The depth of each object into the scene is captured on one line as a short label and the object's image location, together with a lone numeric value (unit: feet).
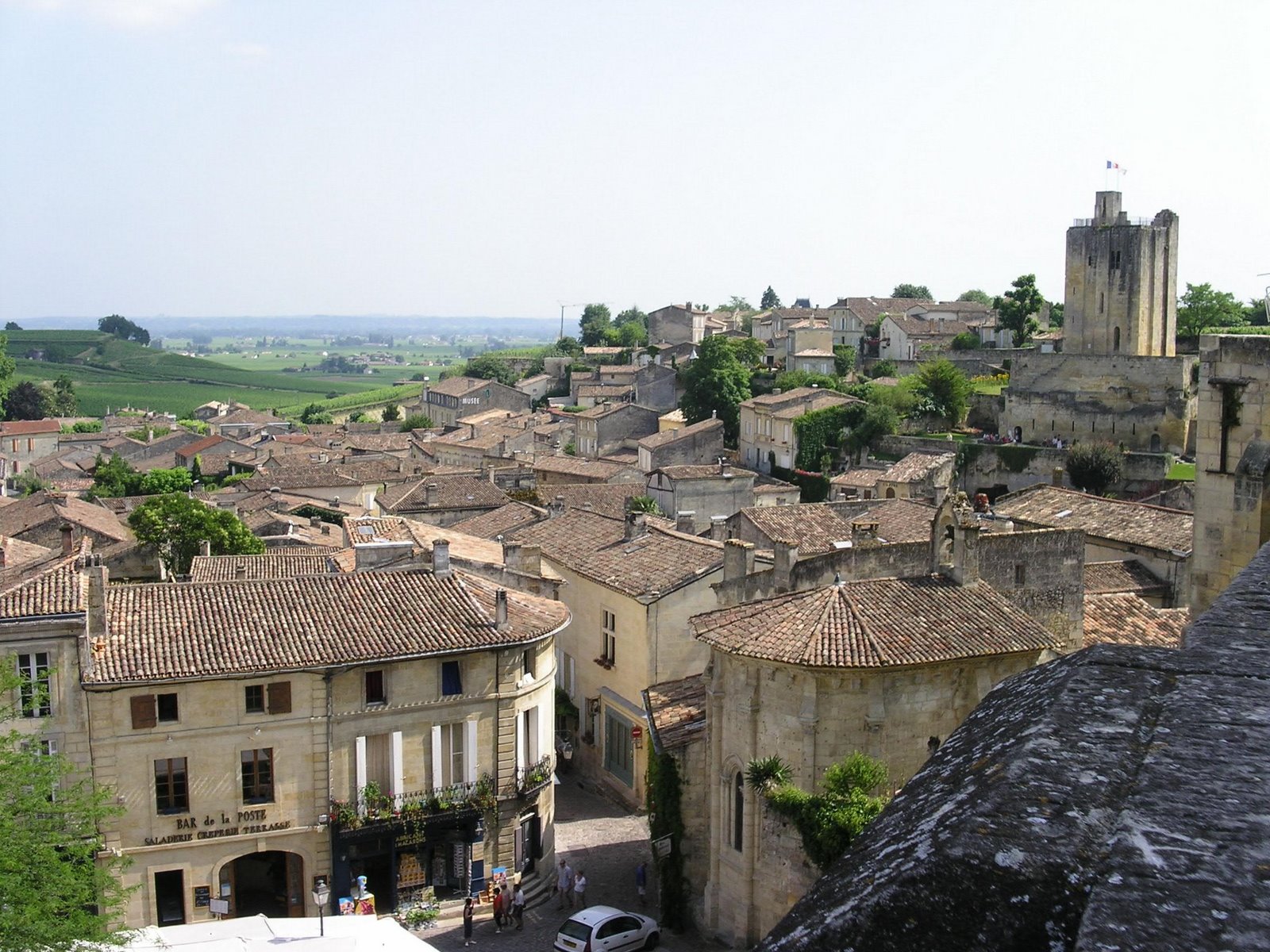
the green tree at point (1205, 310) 288.92
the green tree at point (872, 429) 255.50
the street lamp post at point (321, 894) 76.07
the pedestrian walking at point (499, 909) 86.63
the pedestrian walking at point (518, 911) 86.28
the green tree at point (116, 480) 282.56
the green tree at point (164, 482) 275.06
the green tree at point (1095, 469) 216.54
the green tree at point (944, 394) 265.95
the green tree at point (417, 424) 416.87
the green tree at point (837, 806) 64.44
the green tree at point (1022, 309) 321.11
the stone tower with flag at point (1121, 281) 262.47
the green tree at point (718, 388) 299.58
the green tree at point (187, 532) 162.40
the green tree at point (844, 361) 336.70
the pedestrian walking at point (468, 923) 84.64
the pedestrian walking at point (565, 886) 90.07
